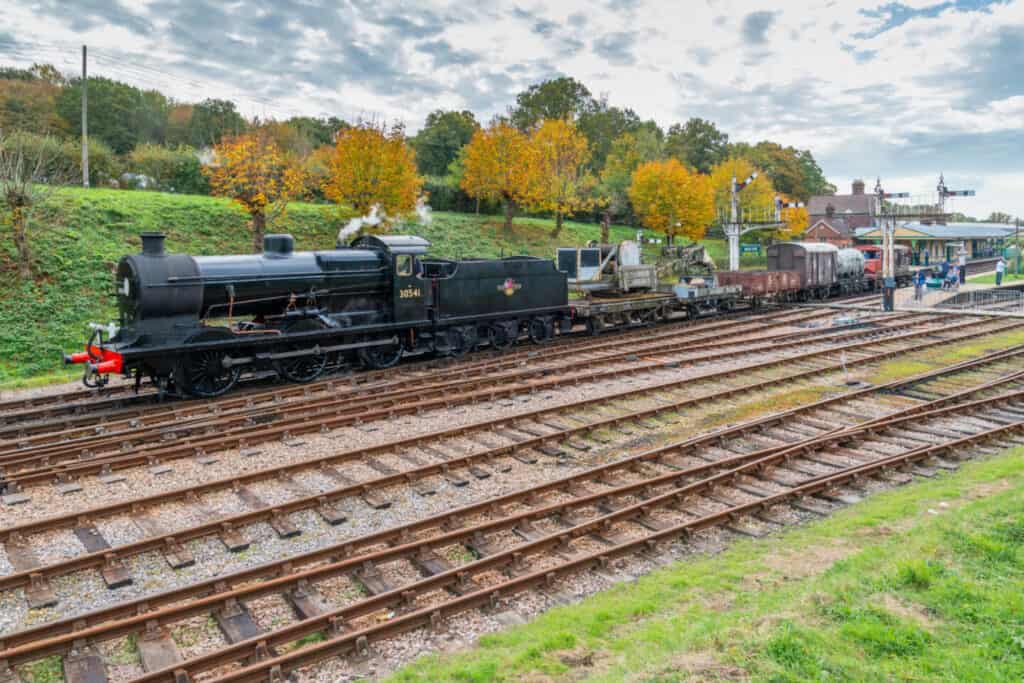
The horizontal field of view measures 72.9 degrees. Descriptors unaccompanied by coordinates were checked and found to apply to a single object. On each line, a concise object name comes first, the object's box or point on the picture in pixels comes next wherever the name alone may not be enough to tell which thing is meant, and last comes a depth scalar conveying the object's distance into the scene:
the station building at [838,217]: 71.31
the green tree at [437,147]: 62.59
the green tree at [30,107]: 45.47
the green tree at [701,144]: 82.62
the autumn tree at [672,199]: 47.72
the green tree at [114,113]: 52.41
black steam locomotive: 13.67
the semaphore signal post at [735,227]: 32.98
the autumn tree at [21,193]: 22.08
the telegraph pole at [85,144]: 31.99
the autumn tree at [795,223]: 57.47
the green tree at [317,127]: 66.19
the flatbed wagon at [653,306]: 23.17
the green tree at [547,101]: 79.75
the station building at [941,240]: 60.91
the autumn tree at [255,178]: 27.25
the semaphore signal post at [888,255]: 29.23
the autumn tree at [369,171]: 30.83
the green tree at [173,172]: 40.78
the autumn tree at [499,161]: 42.41
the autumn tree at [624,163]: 57.76
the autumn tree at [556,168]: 43.78
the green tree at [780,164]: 80.60
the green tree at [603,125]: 78.01
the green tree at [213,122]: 61.38
